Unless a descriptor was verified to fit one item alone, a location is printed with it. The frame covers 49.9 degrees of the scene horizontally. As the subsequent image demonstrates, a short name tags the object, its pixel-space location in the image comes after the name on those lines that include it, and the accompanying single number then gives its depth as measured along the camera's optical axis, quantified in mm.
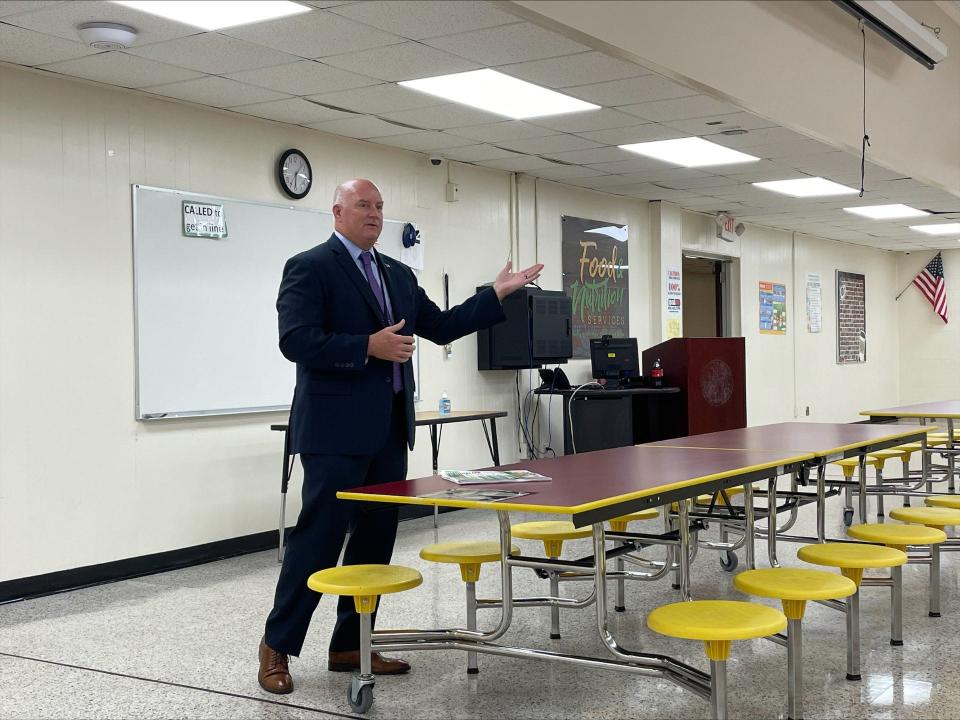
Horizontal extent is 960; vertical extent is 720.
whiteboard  5293
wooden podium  7199
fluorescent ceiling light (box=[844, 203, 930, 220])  10319
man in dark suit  3113
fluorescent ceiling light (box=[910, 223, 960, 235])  11930
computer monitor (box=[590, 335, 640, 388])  7953
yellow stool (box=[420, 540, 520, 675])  3244
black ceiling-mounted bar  5449
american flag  14883
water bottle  6512
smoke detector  4234
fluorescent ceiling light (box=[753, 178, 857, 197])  8562
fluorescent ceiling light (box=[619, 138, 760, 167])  6926
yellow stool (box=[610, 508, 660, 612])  3950
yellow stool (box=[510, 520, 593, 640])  3613
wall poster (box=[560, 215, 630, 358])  8492
